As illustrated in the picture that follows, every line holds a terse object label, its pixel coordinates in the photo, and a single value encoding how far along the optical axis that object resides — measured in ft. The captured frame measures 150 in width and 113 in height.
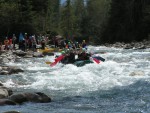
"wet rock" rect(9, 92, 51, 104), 41.30
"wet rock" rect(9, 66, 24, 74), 67.50
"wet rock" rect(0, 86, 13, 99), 42.96
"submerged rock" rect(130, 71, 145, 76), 61.21
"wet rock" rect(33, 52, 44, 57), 109.10
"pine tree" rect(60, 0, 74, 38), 298.76
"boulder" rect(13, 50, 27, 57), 107.14
